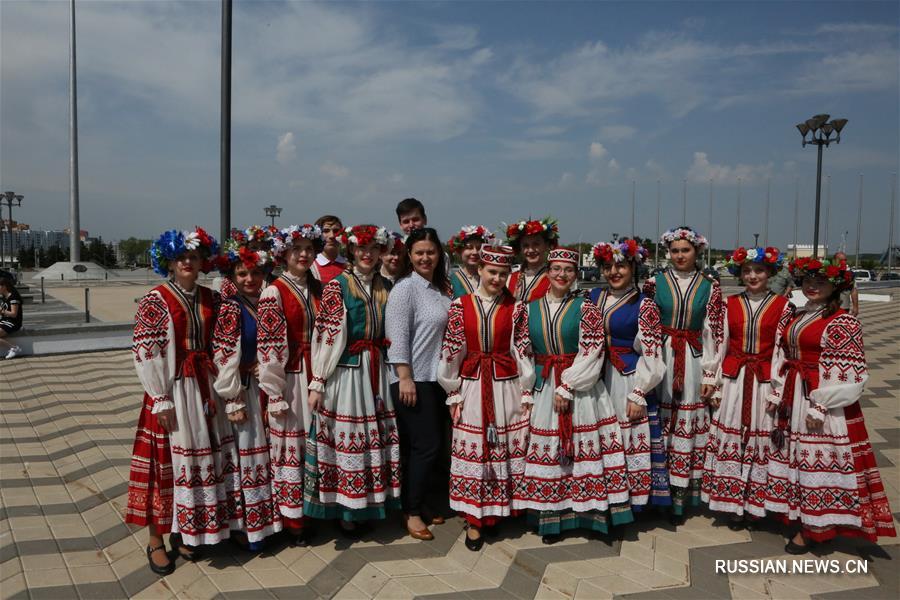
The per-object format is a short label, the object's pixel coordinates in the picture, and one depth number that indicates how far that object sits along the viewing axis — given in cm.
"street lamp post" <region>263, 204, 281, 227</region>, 2766
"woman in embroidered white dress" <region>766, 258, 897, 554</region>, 330
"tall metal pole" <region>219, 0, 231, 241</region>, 717
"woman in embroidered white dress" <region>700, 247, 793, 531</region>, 361
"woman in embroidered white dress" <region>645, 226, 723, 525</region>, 374
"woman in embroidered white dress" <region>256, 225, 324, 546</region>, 326
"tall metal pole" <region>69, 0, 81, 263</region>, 2905
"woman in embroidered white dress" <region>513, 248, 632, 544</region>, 342
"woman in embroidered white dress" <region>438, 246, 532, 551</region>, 343
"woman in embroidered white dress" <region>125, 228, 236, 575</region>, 304
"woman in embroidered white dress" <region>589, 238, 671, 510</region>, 351
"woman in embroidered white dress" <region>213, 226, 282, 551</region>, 318
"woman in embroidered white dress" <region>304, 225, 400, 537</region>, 337
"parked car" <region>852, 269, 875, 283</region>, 3386
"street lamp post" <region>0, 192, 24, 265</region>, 3544
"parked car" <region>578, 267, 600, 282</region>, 3638
